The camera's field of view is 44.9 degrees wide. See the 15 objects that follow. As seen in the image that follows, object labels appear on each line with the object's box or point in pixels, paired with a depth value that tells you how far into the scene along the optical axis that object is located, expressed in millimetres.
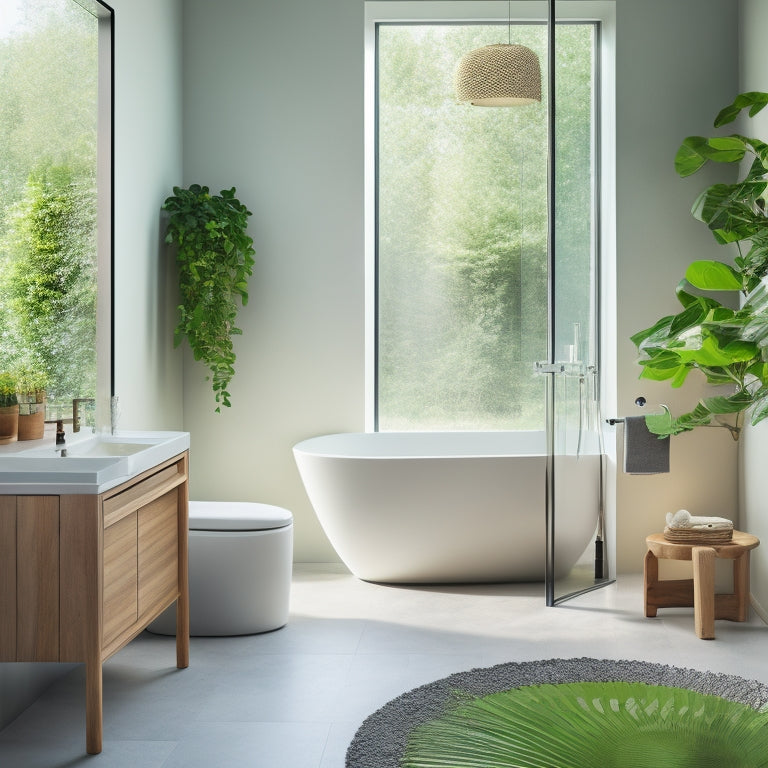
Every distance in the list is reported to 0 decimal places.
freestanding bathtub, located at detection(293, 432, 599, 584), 4141
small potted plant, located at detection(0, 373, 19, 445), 2795
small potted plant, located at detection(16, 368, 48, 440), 2889
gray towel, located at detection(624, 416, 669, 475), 4227
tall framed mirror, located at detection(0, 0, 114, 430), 2910
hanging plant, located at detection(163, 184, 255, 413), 4379
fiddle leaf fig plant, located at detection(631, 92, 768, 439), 3709
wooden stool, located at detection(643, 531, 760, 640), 3689
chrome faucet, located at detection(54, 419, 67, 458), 2880
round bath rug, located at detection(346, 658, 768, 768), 2086
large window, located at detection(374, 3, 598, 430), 5148
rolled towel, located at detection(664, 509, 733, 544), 3859
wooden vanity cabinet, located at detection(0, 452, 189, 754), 2426
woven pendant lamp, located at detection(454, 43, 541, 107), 4344
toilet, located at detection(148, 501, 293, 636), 3598
